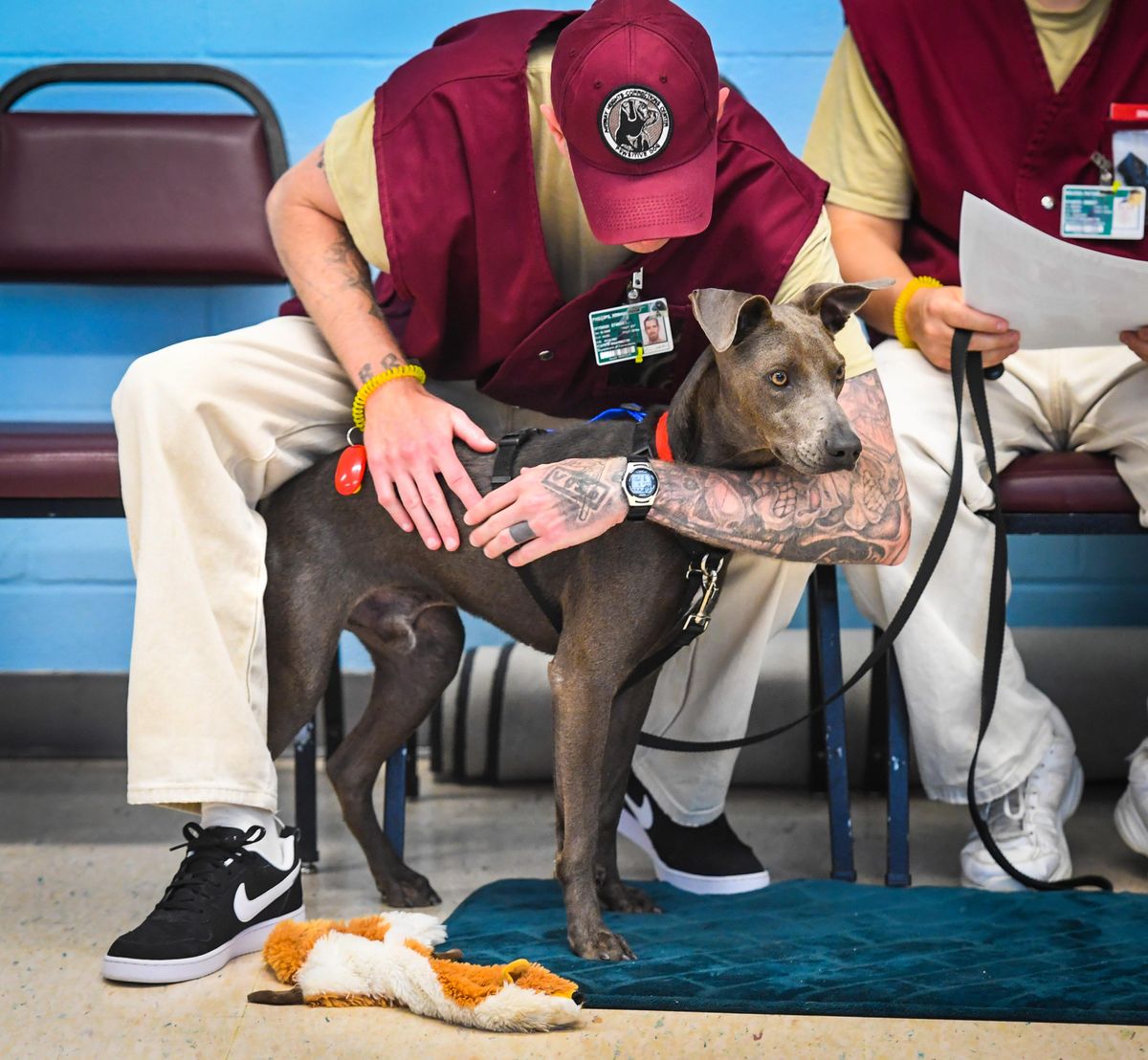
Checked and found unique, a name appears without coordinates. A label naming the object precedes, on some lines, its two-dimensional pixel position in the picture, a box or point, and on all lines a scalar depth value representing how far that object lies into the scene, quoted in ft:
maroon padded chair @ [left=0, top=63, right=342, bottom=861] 11.88
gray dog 9.61
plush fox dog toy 9.42
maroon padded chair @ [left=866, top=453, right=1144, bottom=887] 10.59
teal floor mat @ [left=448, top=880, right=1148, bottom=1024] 9.53
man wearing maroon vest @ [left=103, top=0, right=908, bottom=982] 9.75
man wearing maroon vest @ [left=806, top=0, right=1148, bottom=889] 10.60
